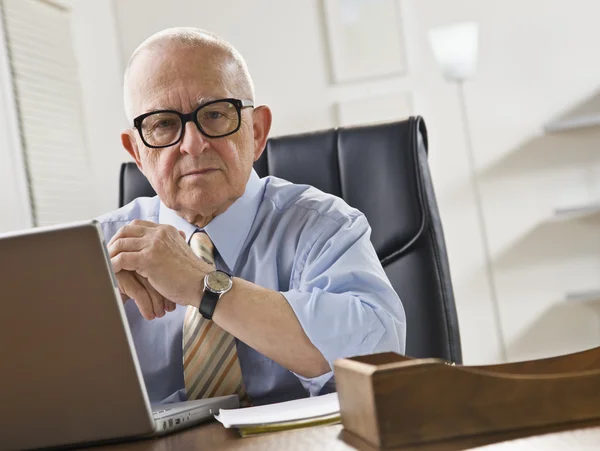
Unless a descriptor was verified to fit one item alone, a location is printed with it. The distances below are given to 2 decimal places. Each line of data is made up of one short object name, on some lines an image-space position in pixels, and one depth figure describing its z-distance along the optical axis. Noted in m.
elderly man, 1.72
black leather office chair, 1.96
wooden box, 1.12
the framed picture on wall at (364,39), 4.06
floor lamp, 3.72
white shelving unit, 3.80
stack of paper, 1.43
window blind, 3.18
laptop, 1.39
